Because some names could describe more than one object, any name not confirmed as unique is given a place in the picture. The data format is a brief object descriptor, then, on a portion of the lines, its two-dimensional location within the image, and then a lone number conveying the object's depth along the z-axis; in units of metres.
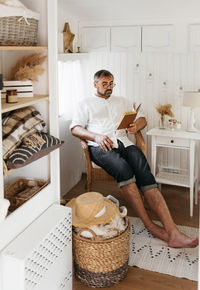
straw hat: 2.42
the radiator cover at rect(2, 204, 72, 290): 1.84
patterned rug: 2.67
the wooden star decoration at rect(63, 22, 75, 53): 3.85
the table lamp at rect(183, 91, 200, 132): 3.66
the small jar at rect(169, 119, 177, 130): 3.92
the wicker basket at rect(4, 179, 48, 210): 2.20
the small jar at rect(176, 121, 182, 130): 3.95
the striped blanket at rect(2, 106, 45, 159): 1.97
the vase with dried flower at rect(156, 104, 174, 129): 3.95
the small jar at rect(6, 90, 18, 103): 2.00
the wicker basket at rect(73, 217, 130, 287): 2.38
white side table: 3.60
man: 3.06
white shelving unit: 1.95
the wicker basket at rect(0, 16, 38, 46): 1.90
